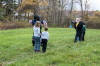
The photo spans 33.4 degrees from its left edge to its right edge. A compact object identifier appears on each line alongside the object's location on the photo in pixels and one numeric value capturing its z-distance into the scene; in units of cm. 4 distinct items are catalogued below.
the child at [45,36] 877
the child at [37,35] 894
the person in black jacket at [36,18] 951
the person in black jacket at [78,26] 1215
